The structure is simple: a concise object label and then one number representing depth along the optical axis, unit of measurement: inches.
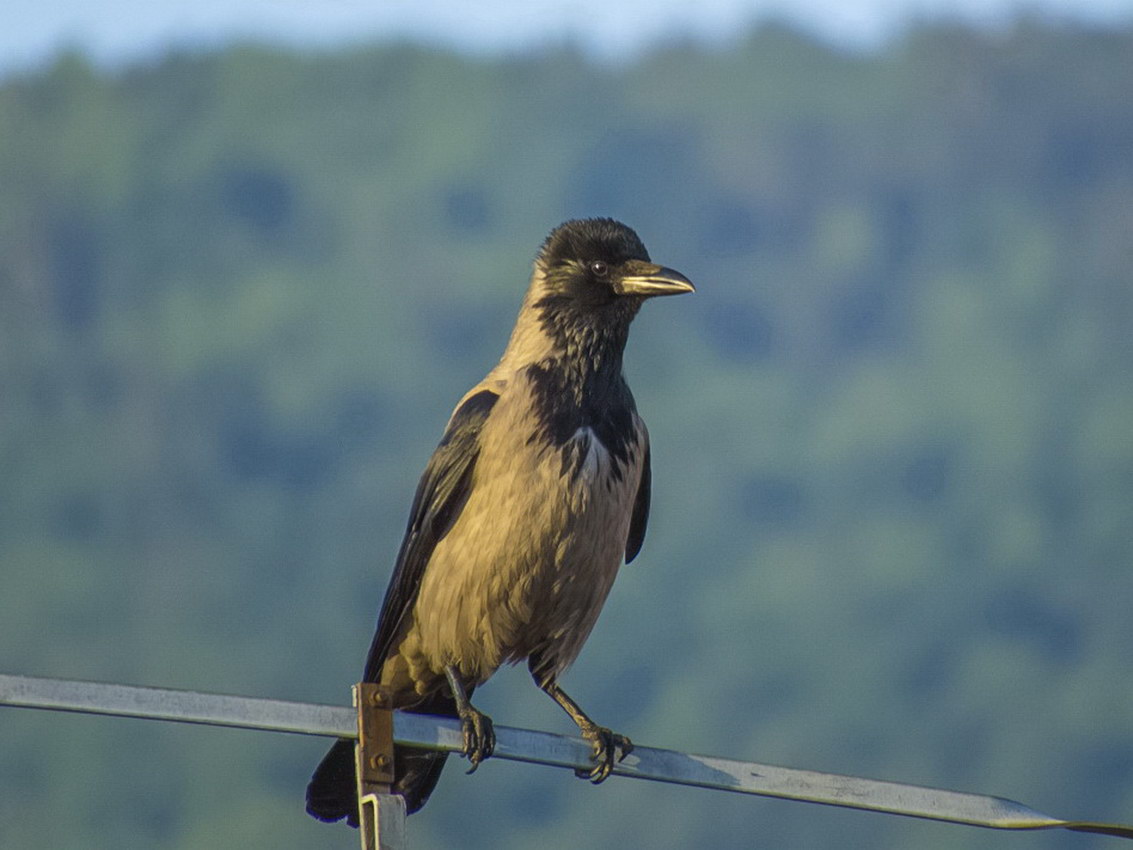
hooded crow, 445.4
